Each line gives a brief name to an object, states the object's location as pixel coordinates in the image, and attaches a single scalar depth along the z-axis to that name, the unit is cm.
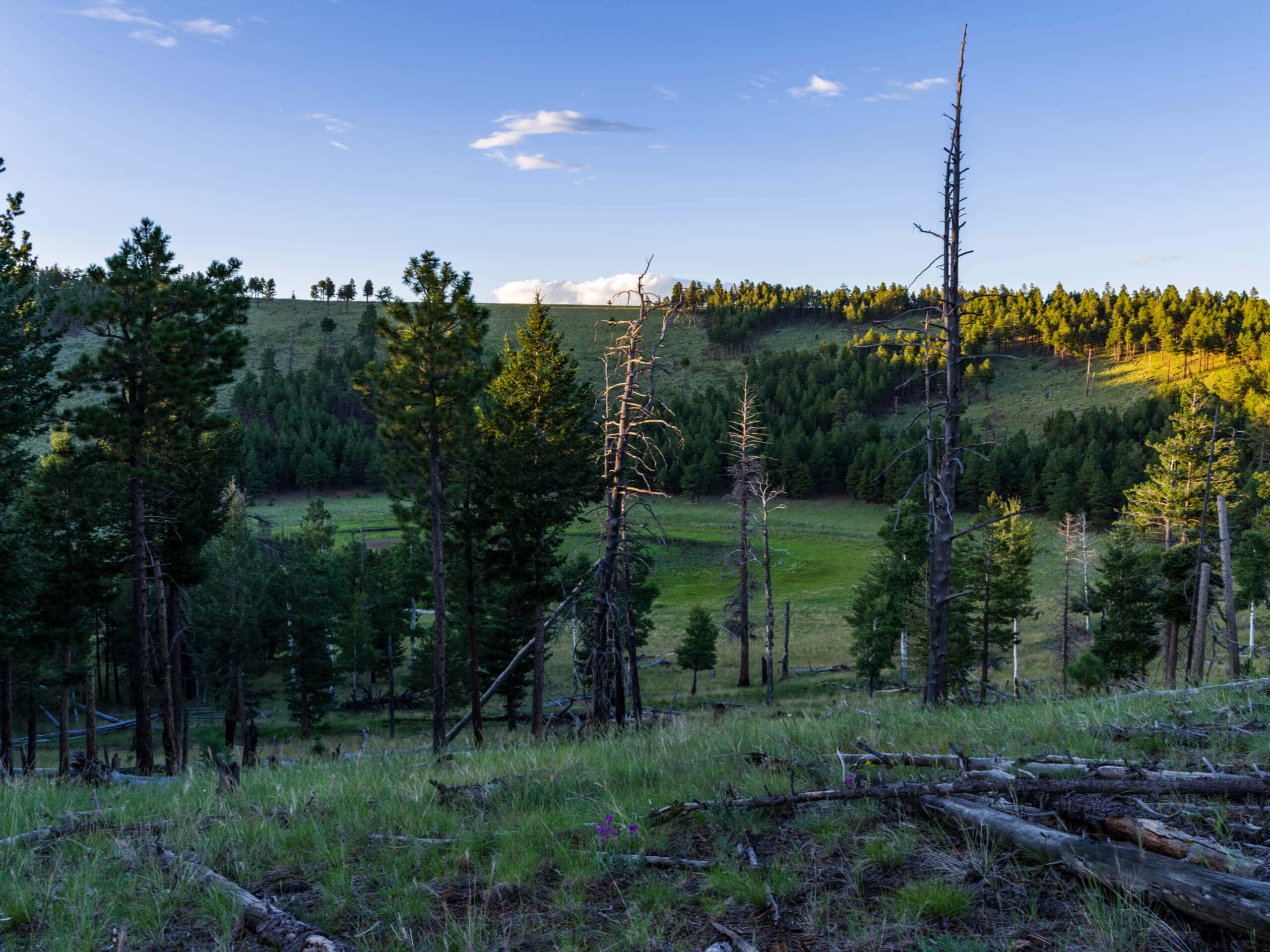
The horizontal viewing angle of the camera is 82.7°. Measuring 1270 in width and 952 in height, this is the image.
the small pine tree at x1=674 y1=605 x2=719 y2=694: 4300
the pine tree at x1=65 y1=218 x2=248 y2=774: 1827
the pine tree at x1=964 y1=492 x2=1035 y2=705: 3812
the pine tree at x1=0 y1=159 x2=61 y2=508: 1789
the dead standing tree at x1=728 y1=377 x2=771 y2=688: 3631
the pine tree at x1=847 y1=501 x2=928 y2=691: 3903
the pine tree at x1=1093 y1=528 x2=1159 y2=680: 3353
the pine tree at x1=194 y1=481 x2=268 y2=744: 3697
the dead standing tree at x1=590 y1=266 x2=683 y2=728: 1705
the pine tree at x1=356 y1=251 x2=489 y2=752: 2155
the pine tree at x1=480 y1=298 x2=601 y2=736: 2600
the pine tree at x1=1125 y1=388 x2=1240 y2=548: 3462
